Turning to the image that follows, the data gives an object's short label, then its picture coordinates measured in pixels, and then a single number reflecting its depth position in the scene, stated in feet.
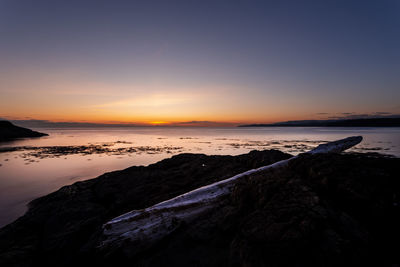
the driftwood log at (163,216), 10.52
